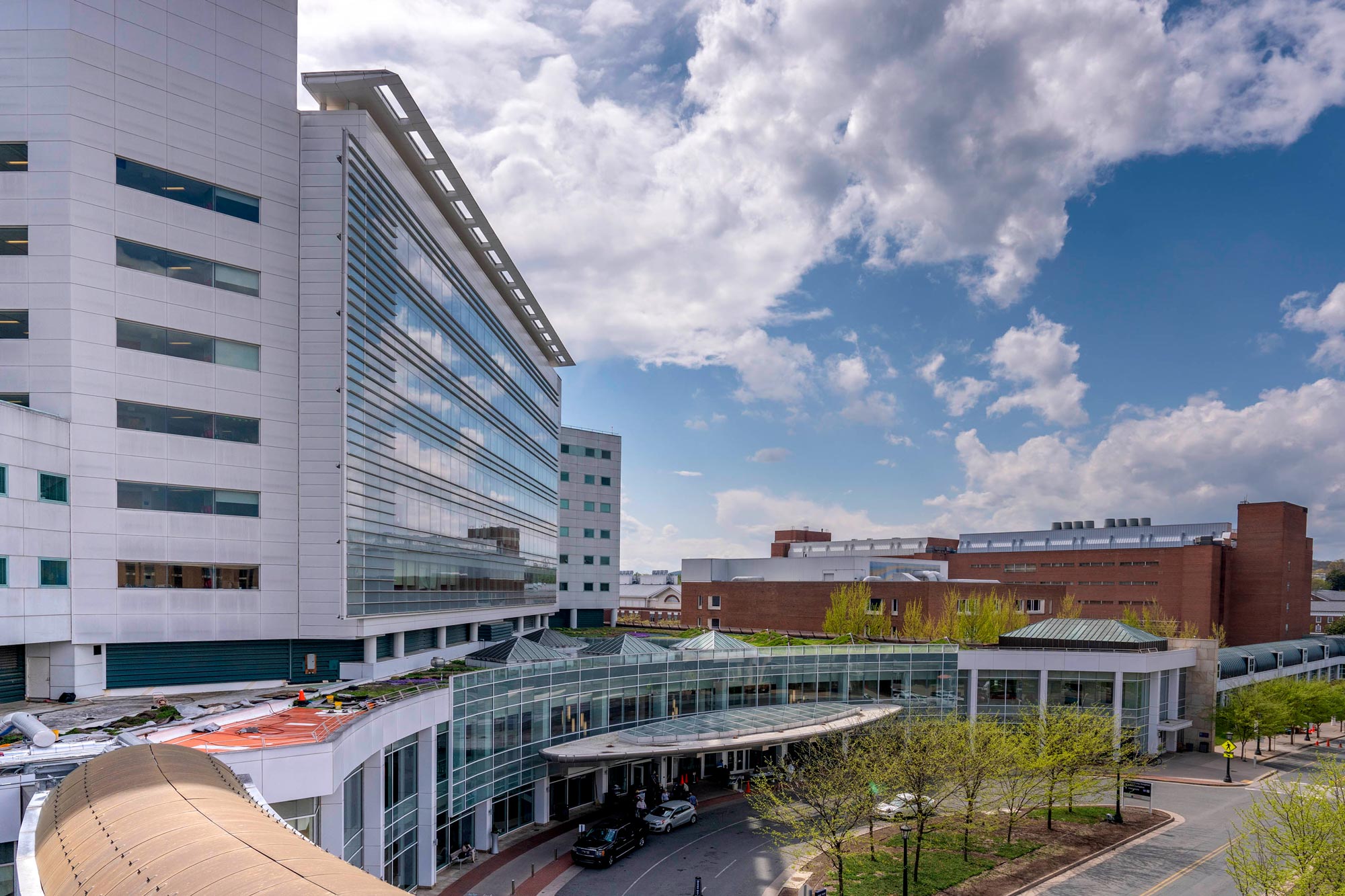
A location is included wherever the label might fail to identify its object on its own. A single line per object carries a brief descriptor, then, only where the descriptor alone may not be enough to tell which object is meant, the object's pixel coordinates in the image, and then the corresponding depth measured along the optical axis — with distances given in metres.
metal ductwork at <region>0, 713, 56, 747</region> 19.50
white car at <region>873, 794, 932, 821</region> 38.47
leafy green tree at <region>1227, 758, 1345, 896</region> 24.14
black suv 35.84
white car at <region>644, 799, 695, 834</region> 41.06
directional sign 43.44
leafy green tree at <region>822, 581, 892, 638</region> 81.69
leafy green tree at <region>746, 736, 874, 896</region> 33.88
